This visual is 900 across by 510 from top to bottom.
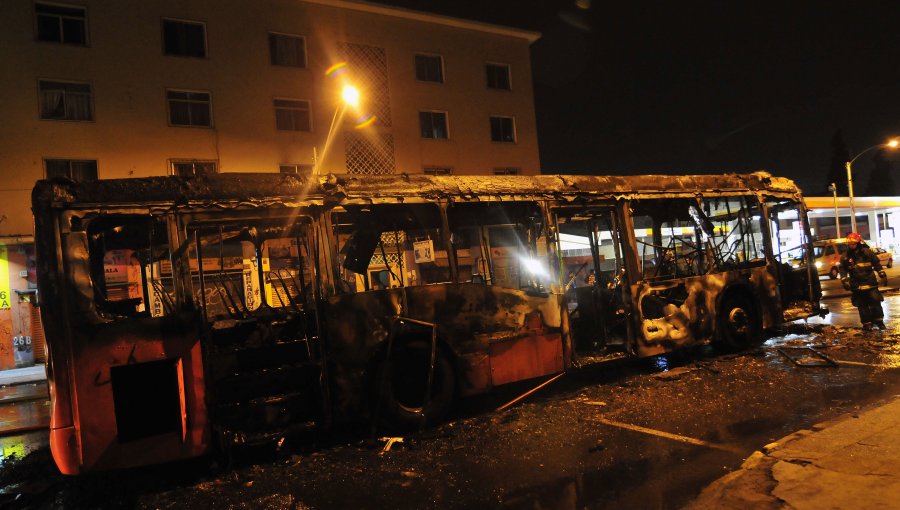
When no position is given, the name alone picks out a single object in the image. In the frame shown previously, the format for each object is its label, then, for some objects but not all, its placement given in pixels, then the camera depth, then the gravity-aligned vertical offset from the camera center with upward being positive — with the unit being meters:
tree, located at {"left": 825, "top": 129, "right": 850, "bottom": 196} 85.62 +10.53
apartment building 18.83 +7.15
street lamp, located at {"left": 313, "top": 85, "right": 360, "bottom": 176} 22.31 +6.49
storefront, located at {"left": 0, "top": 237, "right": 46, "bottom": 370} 19.17 -0.32
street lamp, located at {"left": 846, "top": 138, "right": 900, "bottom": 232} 27.32 +3.73
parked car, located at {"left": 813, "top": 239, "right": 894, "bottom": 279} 28.56 -1.48
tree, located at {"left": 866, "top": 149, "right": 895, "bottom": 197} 97.31 +7.76
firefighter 10.16 -1.02
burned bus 5.19 -0.37
